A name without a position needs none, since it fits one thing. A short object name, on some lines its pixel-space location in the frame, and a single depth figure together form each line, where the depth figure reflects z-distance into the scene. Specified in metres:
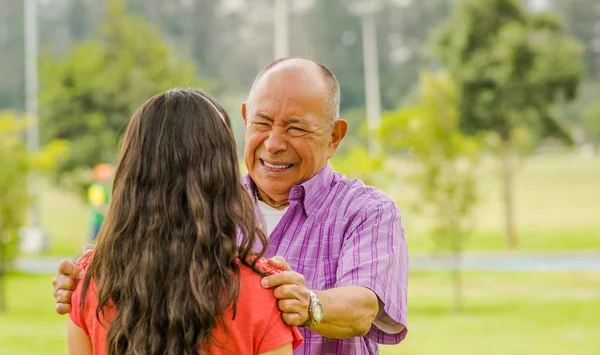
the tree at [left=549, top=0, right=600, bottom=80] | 61.25
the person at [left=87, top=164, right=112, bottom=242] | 16.05
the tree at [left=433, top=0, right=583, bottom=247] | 26.23
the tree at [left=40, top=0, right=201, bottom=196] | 28.09
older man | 2.78
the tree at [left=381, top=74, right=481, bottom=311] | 15.55
